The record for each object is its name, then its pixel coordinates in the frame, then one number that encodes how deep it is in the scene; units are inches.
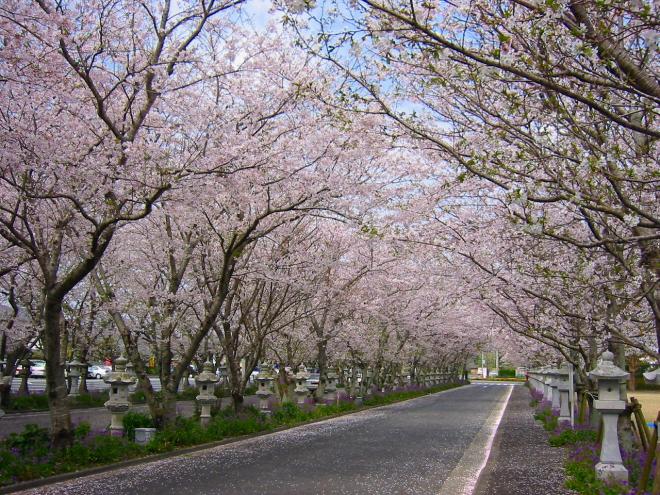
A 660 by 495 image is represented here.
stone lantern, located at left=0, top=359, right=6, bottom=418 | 787.0
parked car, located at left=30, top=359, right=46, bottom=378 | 1771.8
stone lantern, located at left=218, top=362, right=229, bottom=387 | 1312.7
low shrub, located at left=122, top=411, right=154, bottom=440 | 536.7
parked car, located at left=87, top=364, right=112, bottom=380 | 1962.8
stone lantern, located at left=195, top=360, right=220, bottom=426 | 647.1
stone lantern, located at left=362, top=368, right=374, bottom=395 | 1190.9
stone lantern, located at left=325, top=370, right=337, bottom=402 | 1046.6
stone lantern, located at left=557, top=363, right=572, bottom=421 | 680.4
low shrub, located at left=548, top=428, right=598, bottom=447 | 526.6
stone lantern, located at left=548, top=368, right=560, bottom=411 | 725.5
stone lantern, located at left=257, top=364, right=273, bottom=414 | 766.5
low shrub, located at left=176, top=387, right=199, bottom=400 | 1305.4
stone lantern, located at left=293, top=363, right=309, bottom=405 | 899.4
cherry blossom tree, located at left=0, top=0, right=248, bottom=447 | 345.1
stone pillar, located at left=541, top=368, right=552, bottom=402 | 1061.0
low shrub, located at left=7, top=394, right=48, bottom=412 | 877.2
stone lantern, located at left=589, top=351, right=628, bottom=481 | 345.4
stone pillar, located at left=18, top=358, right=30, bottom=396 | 1023.2
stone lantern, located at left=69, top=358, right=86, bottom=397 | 1003.3
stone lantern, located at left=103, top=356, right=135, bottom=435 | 517.7
